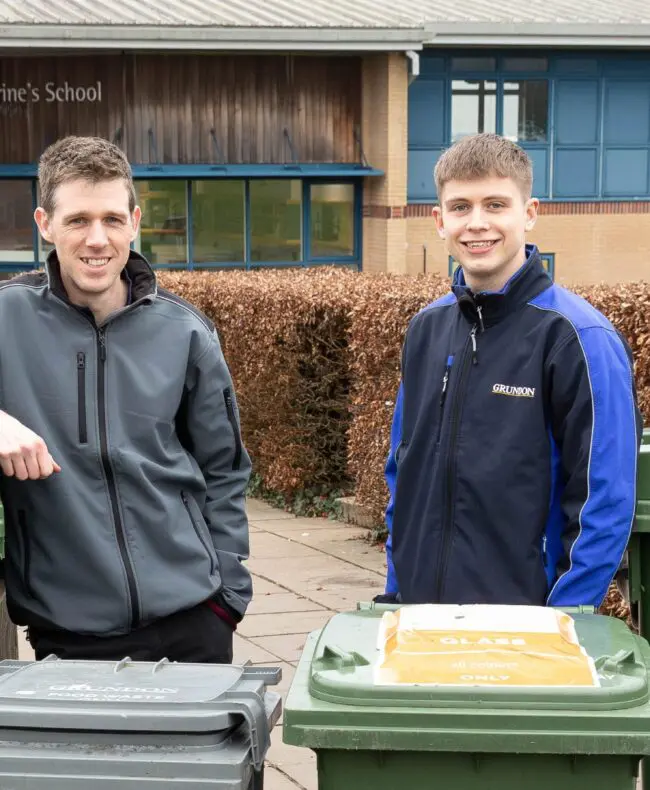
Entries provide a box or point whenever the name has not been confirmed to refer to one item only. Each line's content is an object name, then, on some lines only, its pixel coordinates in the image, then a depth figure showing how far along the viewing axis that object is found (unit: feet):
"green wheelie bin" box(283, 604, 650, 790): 8.02
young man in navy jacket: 10.48
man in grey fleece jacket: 10.64
